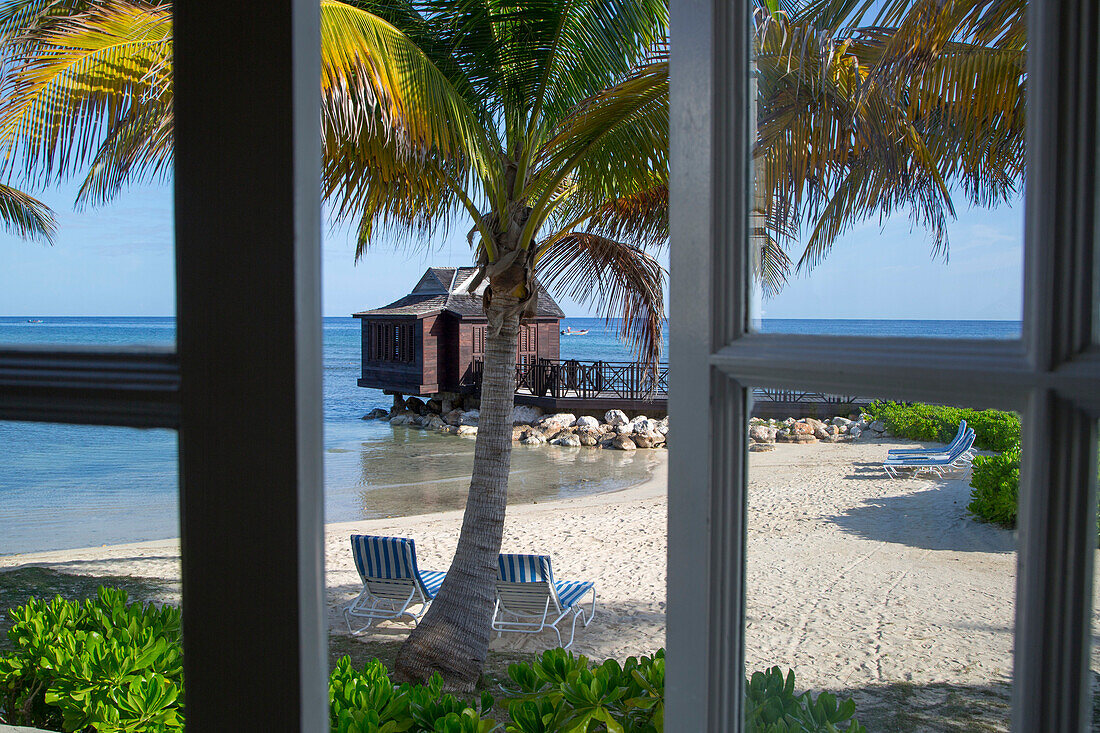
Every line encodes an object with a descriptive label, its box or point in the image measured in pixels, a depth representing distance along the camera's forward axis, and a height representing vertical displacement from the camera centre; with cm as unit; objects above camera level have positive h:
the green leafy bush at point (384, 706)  327 -173
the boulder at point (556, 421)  2631 -323
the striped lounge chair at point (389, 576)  772 -256
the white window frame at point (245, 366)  59 -3
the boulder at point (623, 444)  2414 -367
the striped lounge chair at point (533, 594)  743 -269
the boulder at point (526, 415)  2762 -316
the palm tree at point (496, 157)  434 +123
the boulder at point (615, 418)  2559 -303
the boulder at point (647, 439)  2433 -355
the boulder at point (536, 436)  2580 -367
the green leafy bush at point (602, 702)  273 -142
